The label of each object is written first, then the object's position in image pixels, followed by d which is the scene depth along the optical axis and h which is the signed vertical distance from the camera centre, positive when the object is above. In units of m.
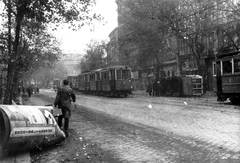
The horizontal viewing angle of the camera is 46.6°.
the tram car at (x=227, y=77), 16.11 +0.48
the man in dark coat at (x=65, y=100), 8.29 -0.41
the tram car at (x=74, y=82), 48.22 +0.82
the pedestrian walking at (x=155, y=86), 30.80 -0.06
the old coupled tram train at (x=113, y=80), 27.84 +0.58
